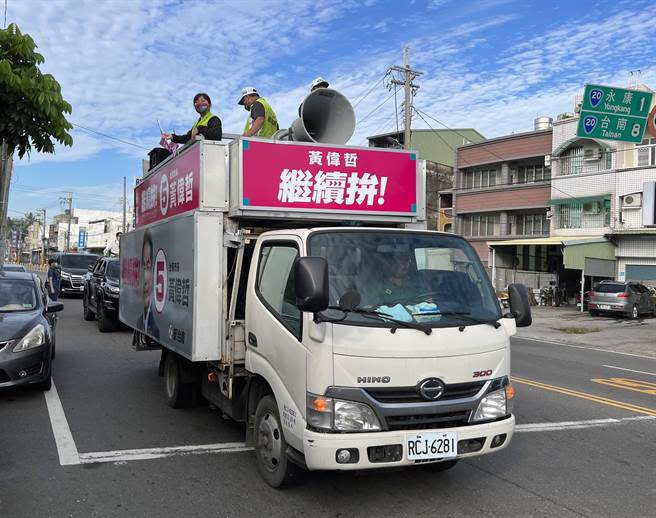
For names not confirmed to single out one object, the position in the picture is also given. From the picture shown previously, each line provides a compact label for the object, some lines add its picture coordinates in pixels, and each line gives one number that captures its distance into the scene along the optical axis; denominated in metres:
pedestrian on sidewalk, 16.72
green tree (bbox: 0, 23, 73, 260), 6.42
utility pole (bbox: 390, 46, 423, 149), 25.33
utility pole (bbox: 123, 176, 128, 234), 63.30
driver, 4.24
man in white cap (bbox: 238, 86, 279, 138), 6.34
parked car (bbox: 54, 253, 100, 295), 22.95
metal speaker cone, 6.16
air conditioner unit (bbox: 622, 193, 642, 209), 27.95
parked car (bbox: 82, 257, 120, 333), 14.03
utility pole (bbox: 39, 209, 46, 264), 86.11
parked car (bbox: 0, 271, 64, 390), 6.88
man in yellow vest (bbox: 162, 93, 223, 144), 6.43
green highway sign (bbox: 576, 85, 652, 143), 16.89
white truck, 3.82
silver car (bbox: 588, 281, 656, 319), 23.83
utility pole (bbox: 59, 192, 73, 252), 78.57
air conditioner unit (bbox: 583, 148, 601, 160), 30.16
